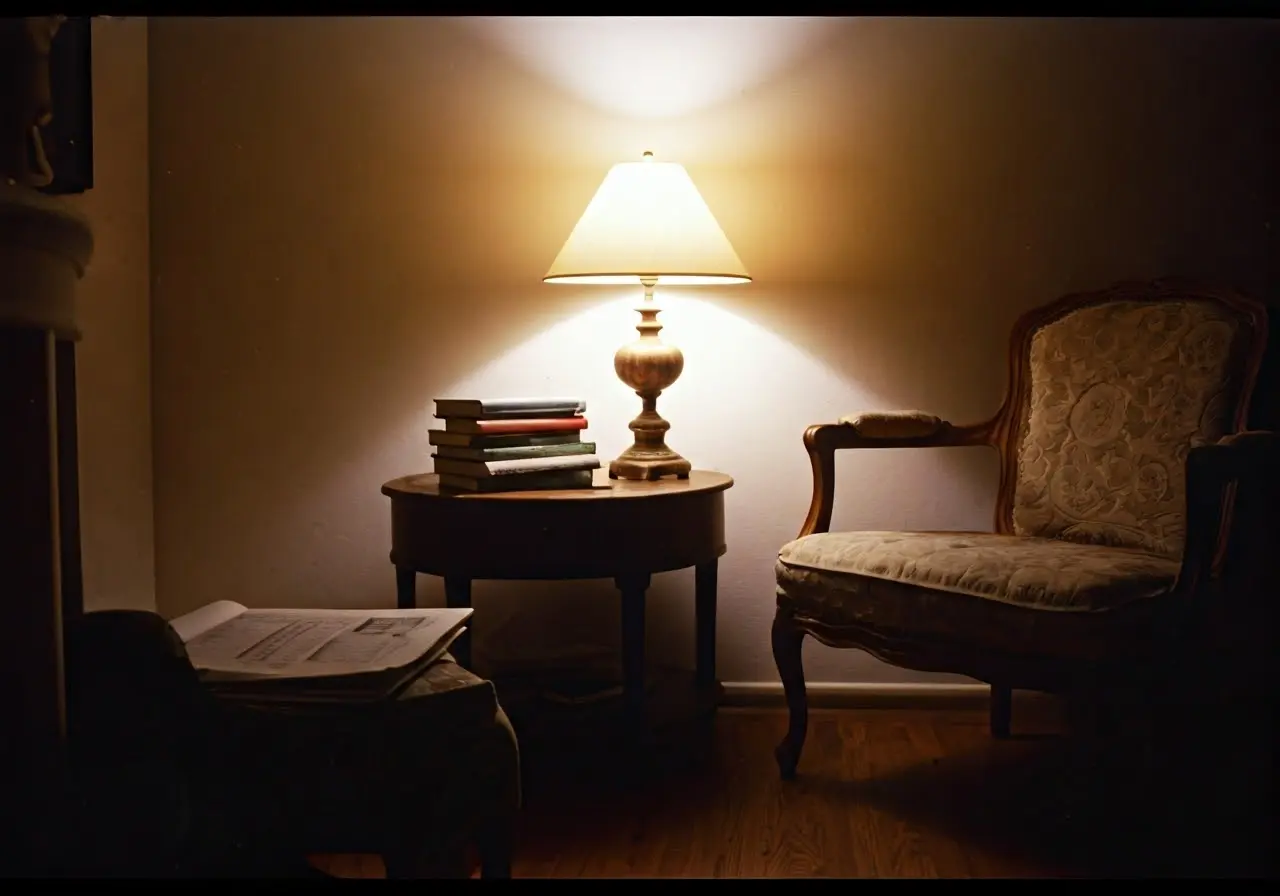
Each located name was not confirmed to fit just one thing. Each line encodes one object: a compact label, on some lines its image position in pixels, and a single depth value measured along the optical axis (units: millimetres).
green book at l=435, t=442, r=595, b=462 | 2053
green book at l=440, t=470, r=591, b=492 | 2052
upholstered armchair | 1693
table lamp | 2189
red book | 2062
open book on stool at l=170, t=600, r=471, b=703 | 949
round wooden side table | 2000
